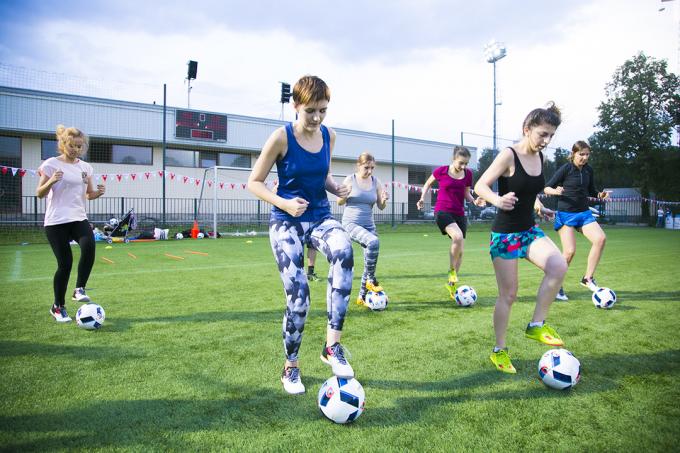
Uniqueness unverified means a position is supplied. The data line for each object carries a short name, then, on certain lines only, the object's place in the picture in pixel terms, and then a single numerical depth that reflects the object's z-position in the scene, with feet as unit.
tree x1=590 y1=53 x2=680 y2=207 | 130.31
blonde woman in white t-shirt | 15.98
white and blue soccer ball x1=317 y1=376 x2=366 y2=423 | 8.31
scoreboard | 79.10
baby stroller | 49.47
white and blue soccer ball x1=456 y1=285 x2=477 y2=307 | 18.29
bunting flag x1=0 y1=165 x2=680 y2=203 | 65.67
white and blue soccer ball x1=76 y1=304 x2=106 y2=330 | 14.44
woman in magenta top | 21.91
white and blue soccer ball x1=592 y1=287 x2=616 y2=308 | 17.95
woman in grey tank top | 20.13
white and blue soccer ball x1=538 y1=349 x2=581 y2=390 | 9.89
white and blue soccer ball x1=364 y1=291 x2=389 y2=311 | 17.38
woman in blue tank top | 9.64
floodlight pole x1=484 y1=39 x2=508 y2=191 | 127.03
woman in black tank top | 11.49
